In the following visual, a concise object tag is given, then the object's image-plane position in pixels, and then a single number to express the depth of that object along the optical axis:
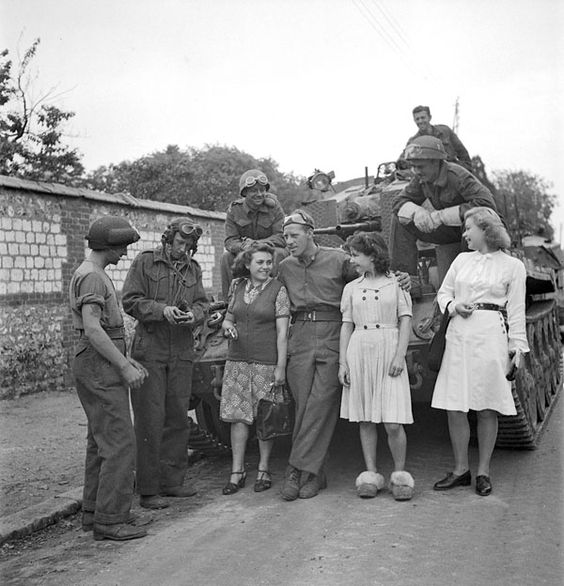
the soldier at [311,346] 5.09
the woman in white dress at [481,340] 4.82
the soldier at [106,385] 4.35
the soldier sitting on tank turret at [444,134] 7.82
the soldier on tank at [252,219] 6.26
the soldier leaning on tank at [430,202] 5.63
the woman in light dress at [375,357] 4.87
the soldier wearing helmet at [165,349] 5.01
